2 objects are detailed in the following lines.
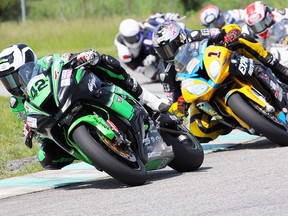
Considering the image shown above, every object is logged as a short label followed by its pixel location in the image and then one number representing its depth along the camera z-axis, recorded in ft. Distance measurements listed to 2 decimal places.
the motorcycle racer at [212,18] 116.98
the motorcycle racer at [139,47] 127.95
